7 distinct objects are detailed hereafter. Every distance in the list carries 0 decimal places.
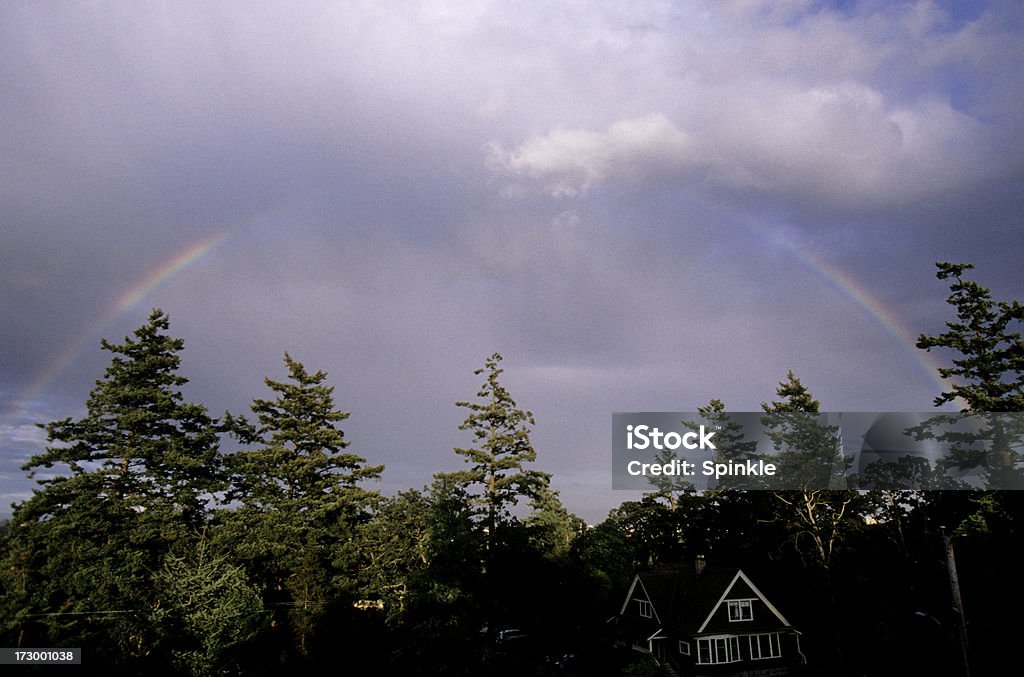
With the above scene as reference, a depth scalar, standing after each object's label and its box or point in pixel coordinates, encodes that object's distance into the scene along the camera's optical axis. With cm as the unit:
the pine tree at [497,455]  4966
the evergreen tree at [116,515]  3975
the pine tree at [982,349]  3803
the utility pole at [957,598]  2212
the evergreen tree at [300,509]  4569
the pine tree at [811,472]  5278
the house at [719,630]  4362
